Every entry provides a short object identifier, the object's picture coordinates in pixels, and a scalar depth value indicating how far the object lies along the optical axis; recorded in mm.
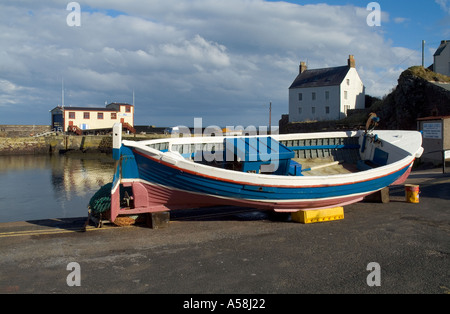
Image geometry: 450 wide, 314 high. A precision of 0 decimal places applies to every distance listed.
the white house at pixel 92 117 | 63062
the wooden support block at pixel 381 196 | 11148
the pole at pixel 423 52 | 46188
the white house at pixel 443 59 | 50125
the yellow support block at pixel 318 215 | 9039
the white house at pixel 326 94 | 51156
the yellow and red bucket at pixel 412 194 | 11023
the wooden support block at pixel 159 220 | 8680
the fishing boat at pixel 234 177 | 8414
